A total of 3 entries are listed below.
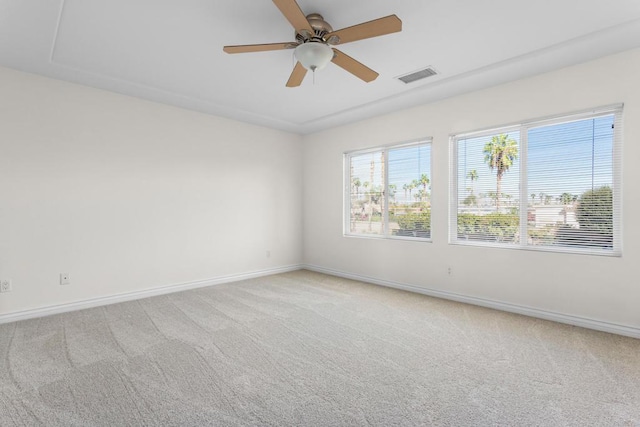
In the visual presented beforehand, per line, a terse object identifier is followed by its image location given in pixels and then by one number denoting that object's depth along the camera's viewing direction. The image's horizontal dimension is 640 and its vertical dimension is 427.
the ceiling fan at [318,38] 2.04
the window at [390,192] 4.46
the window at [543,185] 3.09
